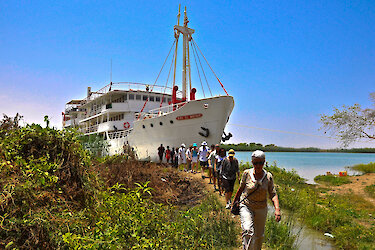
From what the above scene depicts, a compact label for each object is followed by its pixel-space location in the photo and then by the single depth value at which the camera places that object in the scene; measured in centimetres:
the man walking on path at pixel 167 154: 1687
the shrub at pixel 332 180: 1562
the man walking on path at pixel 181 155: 1551
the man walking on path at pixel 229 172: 705
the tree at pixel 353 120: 1928
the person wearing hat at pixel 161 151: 1658
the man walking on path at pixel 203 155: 1178
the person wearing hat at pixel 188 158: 1452
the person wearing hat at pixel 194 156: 1382
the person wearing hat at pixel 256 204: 370
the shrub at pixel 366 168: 2194
